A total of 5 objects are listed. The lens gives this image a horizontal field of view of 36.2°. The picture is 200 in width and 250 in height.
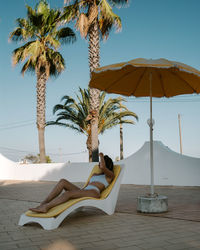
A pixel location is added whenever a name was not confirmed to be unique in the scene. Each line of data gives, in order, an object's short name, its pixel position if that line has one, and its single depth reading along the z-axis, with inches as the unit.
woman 190.5
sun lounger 180.1
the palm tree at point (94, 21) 601.6
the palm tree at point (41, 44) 745.0
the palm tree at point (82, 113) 810.8
